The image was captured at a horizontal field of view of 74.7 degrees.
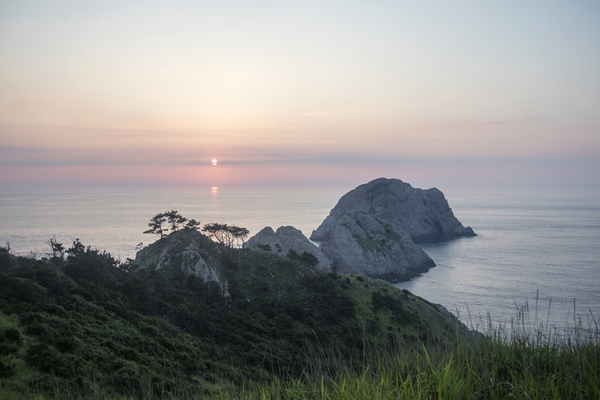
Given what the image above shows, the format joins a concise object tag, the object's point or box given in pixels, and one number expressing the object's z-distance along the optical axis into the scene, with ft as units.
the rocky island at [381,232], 351.87
